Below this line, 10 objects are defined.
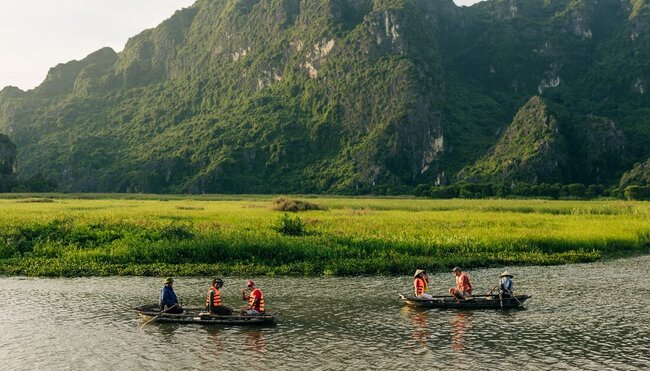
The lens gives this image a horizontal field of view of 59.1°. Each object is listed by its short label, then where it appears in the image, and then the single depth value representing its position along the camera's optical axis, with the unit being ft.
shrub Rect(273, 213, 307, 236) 136.75
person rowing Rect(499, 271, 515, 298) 77.05
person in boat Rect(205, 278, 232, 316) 68.90
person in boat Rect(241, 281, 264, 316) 68.64
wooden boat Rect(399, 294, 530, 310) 76.33
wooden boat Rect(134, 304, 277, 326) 67.77
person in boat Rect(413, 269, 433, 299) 76.38
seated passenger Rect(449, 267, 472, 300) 76.38
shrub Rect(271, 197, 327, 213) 215.92
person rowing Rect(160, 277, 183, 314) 70.15
